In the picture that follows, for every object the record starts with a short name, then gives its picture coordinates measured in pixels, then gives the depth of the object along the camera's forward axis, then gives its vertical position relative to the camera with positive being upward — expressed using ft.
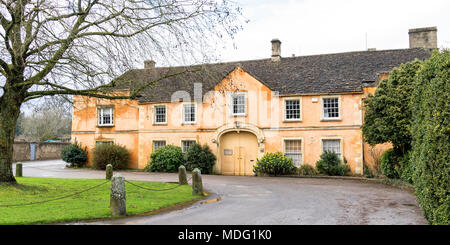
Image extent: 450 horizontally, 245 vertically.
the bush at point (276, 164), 80.64 -4.86
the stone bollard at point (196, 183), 46.34 -5.06
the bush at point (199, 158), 84.58 -3.50
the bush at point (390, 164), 66.85 -4.03
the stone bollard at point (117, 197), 32.78 -4.78
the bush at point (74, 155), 99.25 -3.16
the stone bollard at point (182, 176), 55.36 -4.98
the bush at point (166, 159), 86.69 -3.80
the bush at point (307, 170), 80.43 -6.03
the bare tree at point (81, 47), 37.42 +10.06
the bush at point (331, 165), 78.12 -4.87
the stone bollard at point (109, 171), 63.00 -4.74
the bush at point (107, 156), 92.54 -3.21
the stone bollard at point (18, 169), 68.39 -4.81
